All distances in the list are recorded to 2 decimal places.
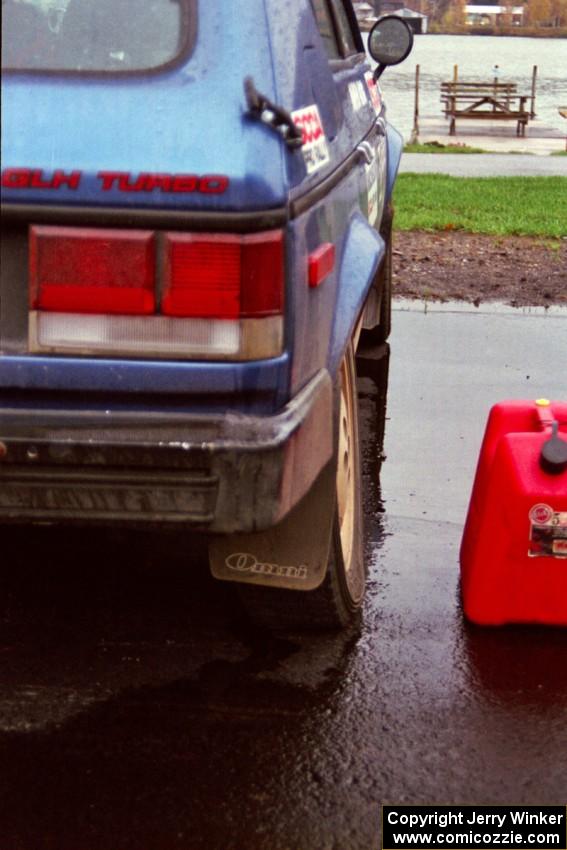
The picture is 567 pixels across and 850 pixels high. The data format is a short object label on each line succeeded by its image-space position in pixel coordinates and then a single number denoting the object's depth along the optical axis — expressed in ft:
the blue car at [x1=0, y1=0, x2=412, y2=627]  8.17
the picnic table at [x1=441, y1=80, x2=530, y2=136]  110.93
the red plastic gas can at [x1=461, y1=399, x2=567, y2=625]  11.29
